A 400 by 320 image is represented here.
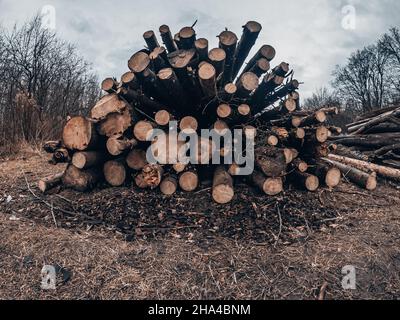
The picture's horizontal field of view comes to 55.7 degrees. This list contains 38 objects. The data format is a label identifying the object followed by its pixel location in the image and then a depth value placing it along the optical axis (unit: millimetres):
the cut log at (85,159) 4039
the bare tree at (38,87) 7887
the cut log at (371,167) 5492
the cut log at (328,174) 4469
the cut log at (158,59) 4168
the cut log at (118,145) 4035
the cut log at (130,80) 4172
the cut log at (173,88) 3992
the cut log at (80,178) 4184
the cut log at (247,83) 4109
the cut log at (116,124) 4105
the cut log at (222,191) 3885
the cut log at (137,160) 4156
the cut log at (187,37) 4543
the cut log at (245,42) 4473
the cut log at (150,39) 4762
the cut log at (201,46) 4258
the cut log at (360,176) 4910
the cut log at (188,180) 4062
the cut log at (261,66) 4359
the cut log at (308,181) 4316
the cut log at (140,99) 4172
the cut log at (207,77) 3937
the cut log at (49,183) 4290
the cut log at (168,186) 4027
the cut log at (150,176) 4035
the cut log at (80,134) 4055
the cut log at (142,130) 4082
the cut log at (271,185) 4039
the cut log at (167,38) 4906
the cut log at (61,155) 4238
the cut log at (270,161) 4109
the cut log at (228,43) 4285
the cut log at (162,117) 4074
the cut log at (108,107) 4171
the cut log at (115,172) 4207
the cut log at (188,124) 4078
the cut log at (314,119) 4445
